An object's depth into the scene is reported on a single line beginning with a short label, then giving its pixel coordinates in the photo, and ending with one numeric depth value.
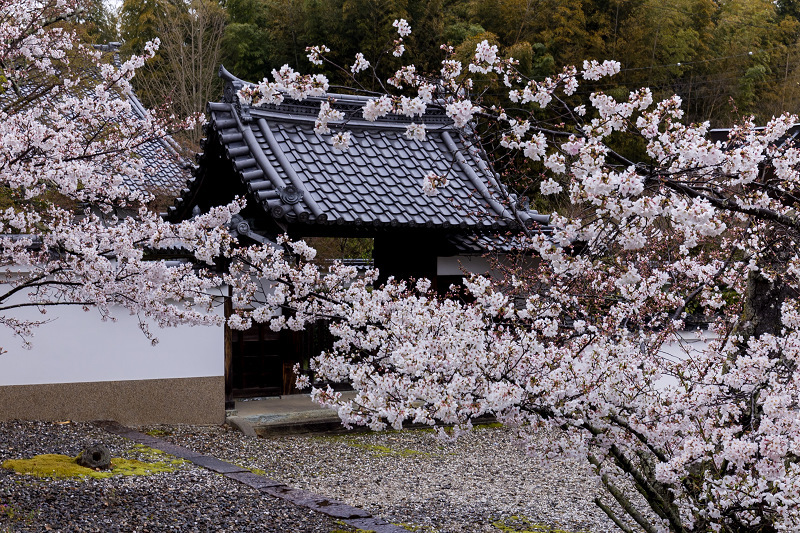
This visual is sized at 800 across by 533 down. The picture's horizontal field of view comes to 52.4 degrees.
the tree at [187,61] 19.75
